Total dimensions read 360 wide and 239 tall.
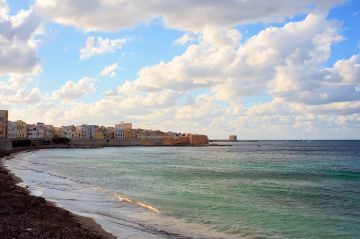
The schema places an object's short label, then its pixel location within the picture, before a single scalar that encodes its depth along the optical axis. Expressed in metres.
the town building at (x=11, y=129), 170.88
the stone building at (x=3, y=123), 142.57
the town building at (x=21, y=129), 181.00
